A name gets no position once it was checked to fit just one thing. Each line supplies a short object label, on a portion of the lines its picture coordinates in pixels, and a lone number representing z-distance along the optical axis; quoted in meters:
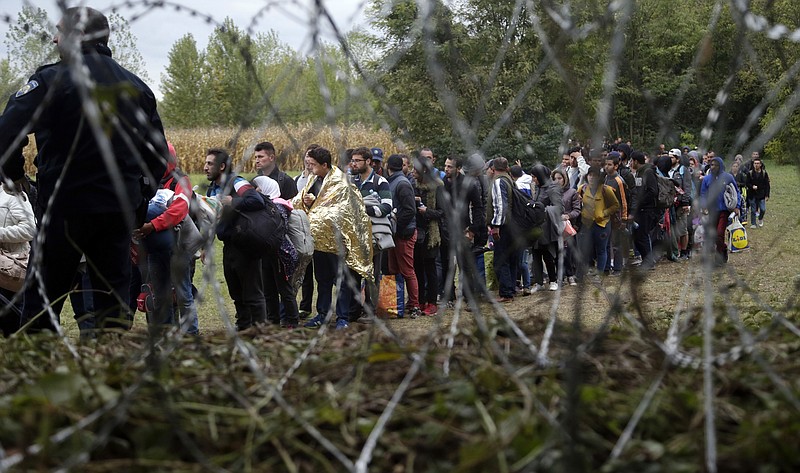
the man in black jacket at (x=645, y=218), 13.82
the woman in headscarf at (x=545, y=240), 11.65
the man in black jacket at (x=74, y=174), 4.55
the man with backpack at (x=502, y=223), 11.03
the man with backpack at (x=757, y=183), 19.39
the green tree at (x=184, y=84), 46.59
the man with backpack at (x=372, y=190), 9.41
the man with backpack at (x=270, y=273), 8.61
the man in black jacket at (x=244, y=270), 7.84
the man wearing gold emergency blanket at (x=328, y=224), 8.78
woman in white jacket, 6.62
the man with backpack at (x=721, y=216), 12.99
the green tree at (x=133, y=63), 25.52
